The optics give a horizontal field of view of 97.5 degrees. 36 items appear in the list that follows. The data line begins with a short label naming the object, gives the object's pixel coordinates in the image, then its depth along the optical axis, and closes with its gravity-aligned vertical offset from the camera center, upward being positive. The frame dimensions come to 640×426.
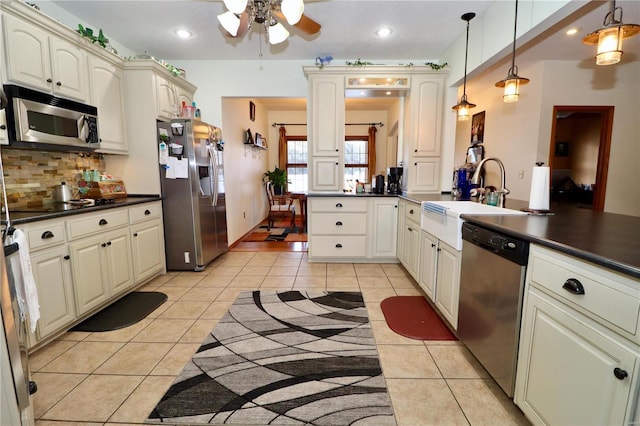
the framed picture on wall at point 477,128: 5.71 +1.07
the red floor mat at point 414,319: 2.12 -1.16
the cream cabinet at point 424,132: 3.58 +0.61
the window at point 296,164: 7.55 +0.38
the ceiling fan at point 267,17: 1.78 +1.17
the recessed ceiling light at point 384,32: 3.03 +1.61
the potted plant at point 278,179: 6.80 -0.02
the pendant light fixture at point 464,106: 2.71 +0.71
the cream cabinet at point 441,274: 1.99 -0.76
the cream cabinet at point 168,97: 3.22 +0.99
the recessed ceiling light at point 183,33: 3.09 +1.60
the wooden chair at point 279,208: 6.06 -0.67
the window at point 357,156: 7.39 +0.60
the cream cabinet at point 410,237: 2.84 -0.63
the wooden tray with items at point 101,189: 2.74 -0.12
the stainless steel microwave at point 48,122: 1.97 +0.43
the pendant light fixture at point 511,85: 2.05 +0.69
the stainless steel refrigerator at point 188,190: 3.23 -0.16
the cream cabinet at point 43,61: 1.95 +0.90
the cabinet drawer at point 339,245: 3.71 -0.88
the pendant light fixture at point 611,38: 1.35 +0.70
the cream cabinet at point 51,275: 1.83 -0.68
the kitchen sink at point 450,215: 1.93 -0.28
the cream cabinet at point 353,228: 3.63 -0.64
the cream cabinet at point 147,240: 2.84 -0.67
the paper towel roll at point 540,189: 1.79 -0.06
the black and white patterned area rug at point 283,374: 1.42 -1.18
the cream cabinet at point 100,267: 2.17 -0.76
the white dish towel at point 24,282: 1.11 -0.43
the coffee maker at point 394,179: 3.88 +0.00
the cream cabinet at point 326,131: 3.63 +0.62
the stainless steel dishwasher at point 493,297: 1.37 -0.65
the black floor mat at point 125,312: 2.23 -1.17
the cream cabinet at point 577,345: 0.88 -0.60
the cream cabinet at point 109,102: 2.70 +0.76
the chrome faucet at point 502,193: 2.41 -0.12
